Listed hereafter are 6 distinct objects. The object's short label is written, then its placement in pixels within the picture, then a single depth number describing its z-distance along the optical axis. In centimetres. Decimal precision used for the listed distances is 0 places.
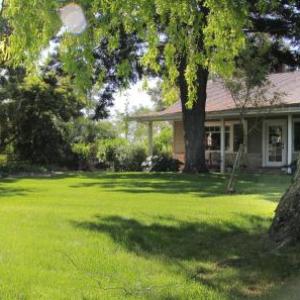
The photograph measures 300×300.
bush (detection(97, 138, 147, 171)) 3450
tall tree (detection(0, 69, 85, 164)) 3253
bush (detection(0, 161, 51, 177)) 2707
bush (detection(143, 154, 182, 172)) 3131
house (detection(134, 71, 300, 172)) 2723
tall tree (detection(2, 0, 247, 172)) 853
